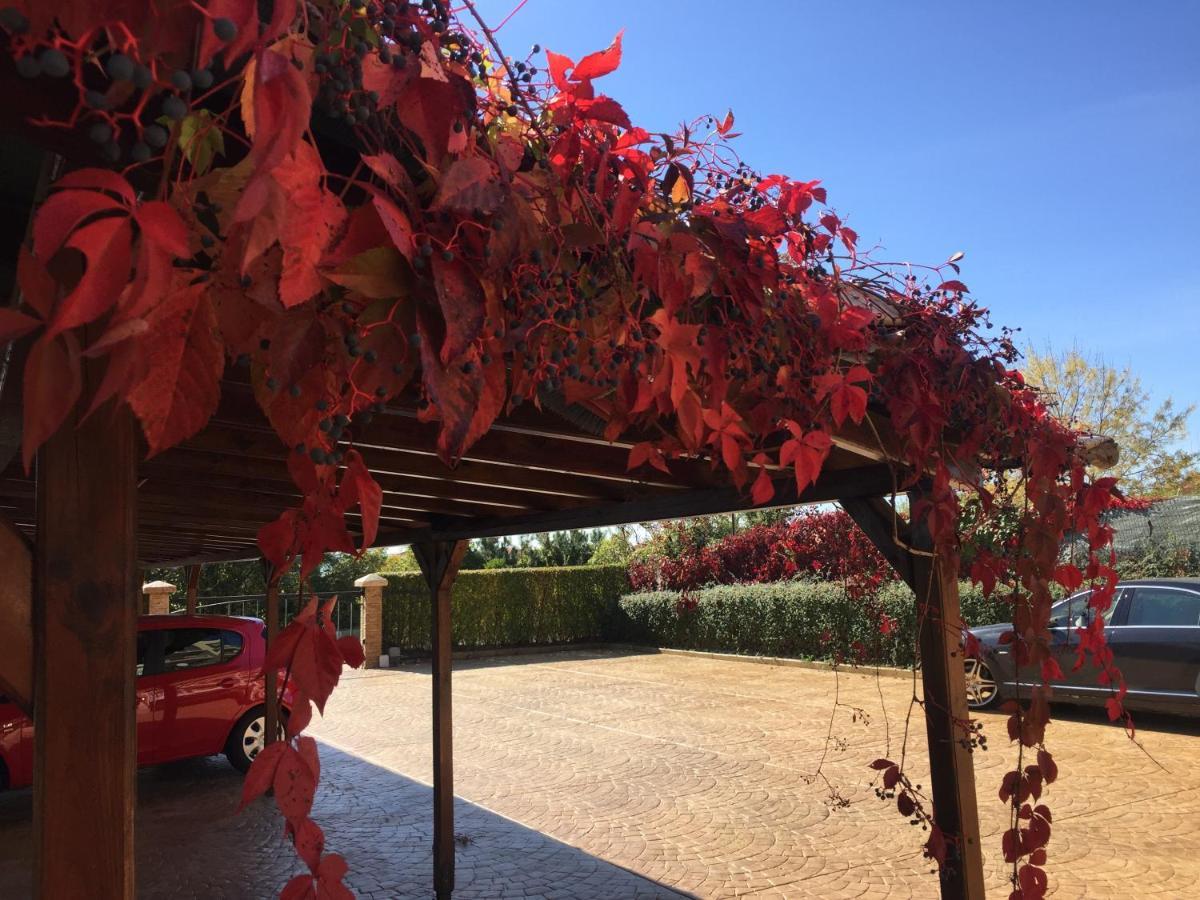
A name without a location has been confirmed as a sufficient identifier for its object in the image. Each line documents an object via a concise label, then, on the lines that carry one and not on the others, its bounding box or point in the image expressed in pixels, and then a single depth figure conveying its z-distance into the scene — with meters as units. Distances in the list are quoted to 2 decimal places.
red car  7.30
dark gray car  7.96
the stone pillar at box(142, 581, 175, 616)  12.91
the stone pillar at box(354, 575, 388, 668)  16.28
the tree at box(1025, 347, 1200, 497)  21.97
